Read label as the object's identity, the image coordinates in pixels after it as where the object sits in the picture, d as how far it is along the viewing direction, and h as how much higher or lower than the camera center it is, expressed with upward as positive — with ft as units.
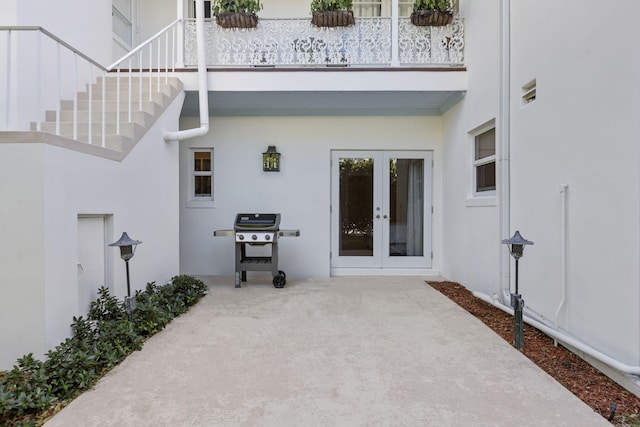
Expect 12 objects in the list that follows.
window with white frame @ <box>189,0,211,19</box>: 22.13 +12.33
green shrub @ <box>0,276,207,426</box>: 6.97 -3.58
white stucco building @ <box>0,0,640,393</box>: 8.57 +1.97
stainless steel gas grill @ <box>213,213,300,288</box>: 16.76 -1.39
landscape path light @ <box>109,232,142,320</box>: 10.18 -1.27
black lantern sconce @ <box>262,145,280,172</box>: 20.13 +2.72
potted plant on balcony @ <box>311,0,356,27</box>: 17.20 +9.37
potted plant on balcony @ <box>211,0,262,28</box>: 17.19 +9.39
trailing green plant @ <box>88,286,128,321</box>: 10.75 -3.06
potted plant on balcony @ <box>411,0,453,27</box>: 17.03 +9.30
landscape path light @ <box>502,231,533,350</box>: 9.71 -2.69
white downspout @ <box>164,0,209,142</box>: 16.36 +6.28
